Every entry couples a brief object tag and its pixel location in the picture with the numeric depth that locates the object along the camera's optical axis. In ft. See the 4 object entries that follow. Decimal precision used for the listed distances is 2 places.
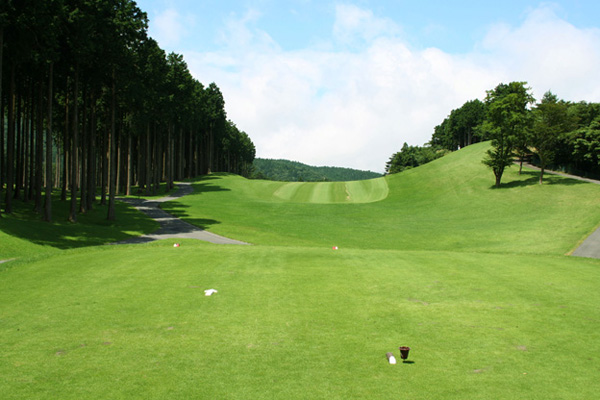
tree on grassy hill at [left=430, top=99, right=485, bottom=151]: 424.87
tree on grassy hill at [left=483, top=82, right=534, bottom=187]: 213.25
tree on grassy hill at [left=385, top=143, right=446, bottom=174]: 435.53
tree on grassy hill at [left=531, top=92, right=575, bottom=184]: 203.92
